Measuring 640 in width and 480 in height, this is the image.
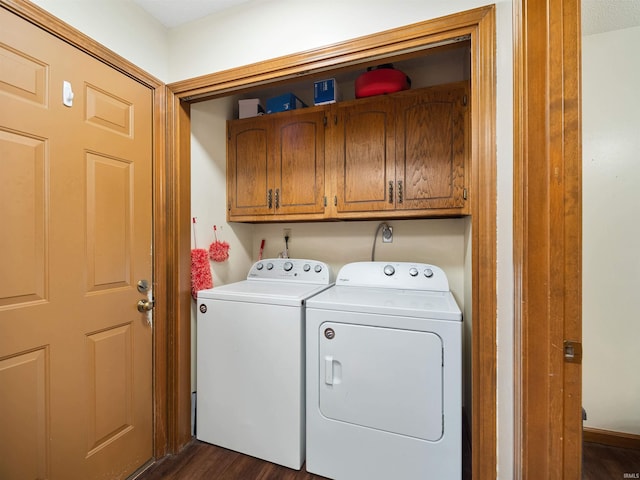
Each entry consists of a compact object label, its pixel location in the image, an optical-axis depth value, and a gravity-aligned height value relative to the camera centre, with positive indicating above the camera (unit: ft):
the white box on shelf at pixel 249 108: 6.96 +3.35
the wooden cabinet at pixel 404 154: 5.35 +1.75
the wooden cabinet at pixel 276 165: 6.34 +1.78
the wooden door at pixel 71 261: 3.29 -0.30
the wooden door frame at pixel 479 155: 3.42 +1.05
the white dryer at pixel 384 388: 4.11 -2.38
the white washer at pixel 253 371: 4.87 -2.48
